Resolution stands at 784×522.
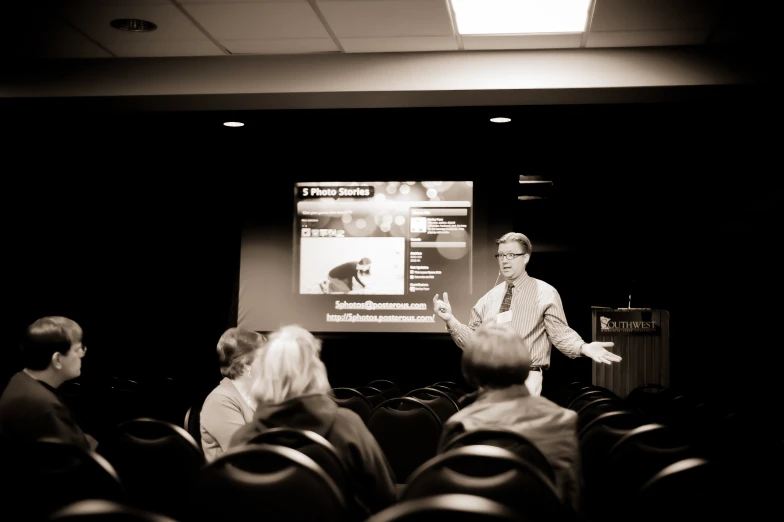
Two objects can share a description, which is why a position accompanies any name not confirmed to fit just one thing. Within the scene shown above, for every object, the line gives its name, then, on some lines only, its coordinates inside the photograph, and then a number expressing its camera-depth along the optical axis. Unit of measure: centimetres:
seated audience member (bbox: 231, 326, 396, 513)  221
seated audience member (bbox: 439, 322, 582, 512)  215
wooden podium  817
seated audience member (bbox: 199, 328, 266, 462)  309
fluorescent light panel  423
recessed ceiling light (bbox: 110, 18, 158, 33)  451
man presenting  447
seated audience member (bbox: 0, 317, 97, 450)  270
